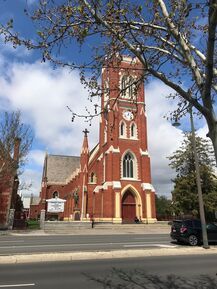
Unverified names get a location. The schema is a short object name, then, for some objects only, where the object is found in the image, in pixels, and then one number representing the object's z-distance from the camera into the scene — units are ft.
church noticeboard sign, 90.44
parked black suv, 42.96
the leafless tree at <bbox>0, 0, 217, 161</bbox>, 11.86
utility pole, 36.99
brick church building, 99.33
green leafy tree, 92.57
